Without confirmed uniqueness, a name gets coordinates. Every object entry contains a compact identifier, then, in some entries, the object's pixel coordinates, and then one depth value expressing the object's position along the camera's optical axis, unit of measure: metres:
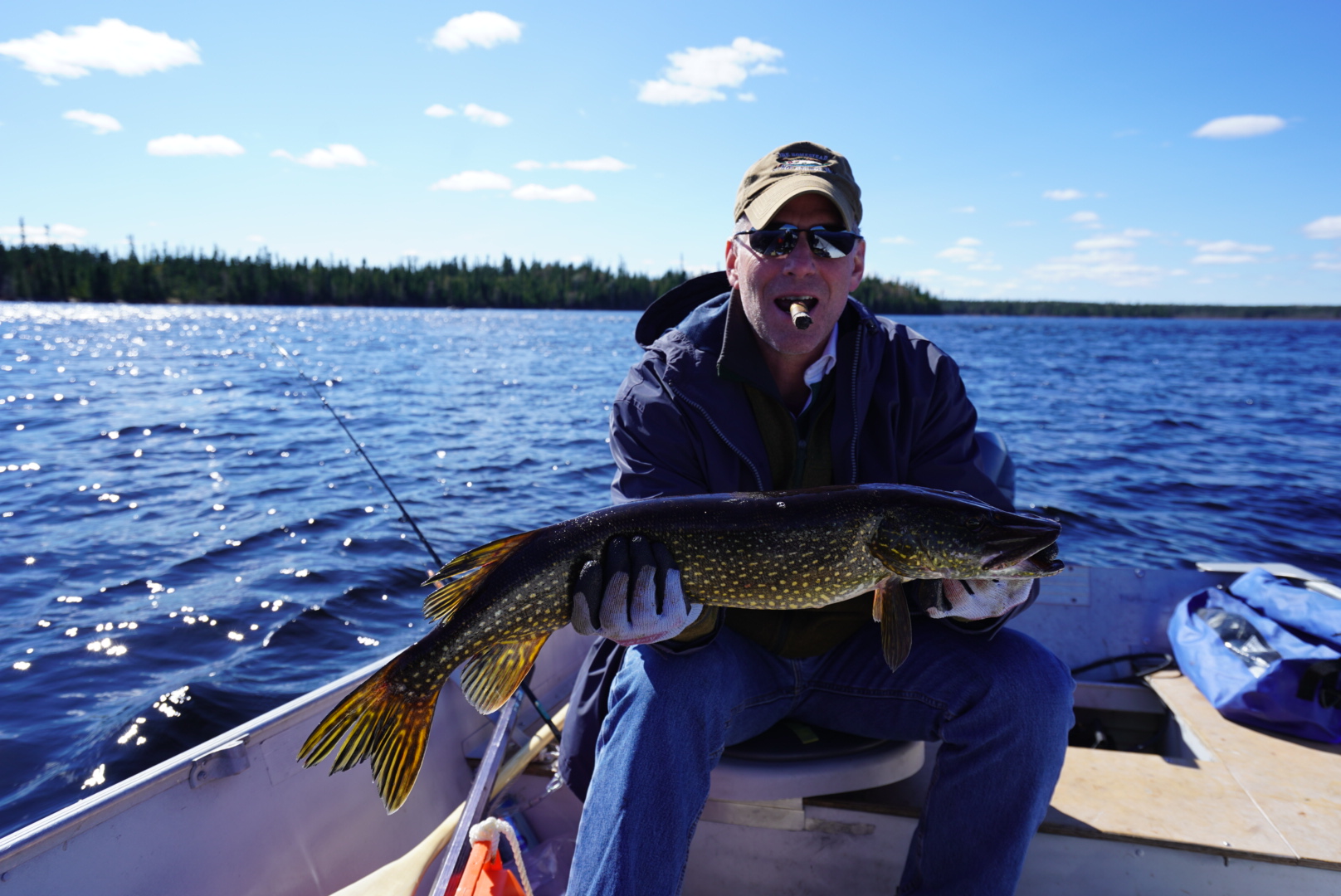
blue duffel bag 1.17
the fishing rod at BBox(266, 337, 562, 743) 1.09
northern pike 0.85
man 0.83
